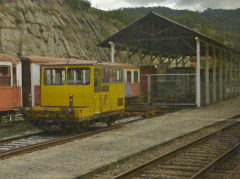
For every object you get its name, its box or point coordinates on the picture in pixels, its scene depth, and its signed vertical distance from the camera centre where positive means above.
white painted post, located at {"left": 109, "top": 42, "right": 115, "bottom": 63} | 27.00 +2.38
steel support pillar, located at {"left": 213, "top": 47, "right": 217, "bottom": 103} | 29.59 -0.20
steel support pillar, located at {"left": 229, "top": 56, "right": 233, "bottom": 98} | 37.09 -0.47
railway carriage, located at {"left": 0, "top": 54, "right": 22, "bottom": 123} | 15.31 -0.10
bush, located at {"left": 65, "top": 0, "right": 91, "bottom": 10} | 53.12 +11.73
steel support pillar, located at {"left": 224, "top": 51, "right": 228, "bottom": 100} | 33.84 -0.34
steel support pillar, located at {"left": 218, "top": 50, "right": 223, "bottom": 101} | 31.95 +0.04
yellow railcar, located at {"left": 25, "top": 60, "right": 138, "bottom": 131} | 13.06 -0.45
